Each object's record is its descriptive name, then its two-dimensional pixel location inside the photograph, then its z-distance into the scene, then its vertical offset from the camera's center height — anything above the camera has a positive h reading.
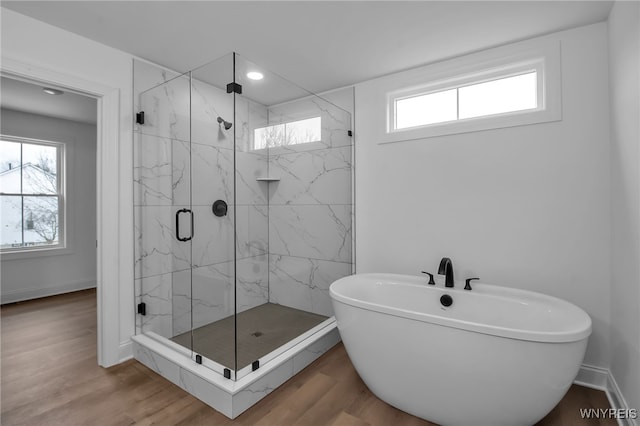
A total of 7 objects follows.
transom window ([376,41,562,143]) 2.19 +0.99
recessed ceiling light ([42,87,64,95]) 3.04 +1.27
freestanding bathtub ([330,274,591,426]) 1.42 -0.73
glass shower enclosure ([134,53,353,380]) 2.16 +0.02
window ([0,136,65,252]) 3.95 +0.28
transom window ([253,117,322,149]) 2.44 +0.70
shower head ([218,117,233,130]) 2.14 +0.64
